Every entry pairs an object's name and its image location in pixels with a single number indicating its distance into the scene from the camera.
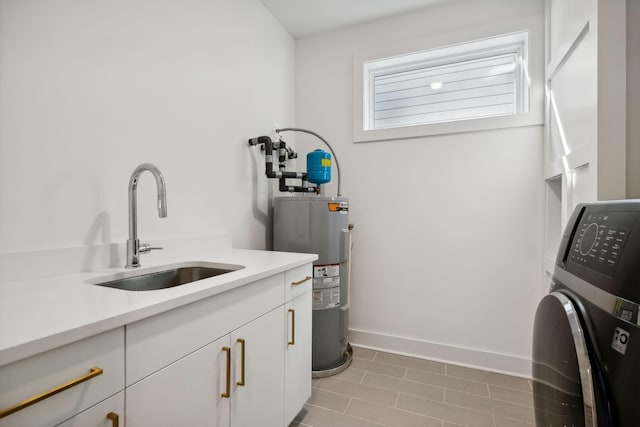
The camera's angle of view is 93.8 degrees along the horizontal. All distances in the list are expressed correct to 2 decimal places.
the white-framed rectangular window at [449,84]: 2.21
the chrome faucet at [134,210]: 1.17
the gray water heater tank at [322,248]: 2.04
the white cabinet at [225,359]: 0.75
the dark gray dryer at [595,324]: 0.50
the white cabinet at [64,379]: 0.51
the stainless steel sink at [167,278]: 1.16
